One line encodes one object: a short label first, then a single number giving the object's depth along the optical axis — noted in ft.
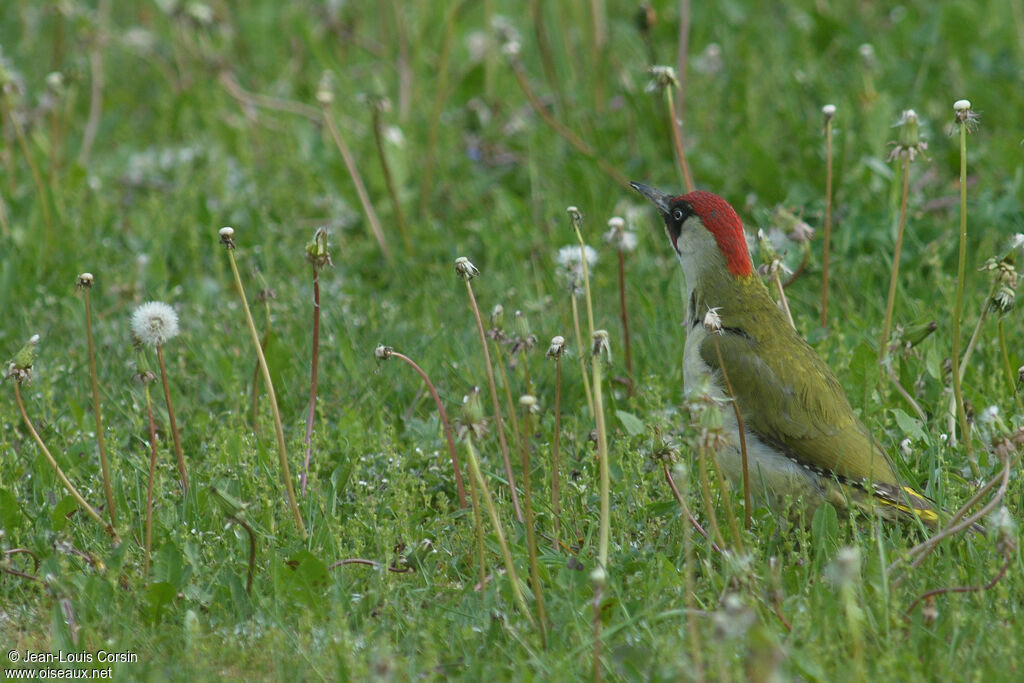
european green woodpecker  24.18
